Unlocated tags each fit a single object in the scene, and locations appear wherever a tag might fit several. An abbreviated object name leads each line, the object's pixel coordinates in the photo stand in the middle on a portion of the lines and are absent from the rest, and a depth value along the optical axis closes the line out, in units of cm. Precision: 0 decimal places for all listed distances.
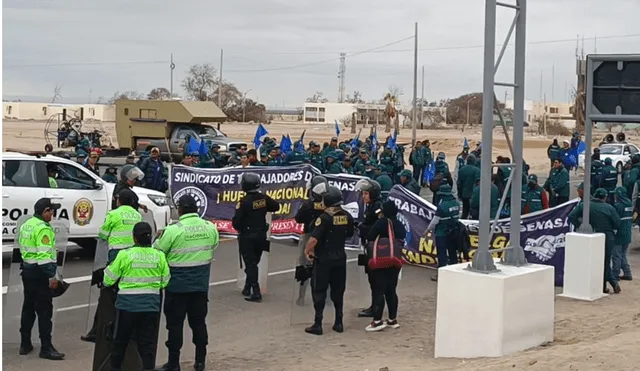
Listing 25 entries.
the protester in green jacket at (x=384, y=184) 1557
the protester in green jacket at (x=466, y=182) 1969
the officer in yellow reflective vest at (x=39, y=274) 855
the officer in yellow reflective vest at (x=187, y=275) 841
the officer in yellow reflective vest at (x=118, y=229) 915
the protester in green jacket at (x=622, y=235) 1370
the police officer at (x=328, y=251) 1002
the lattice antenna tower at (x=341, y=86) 13925
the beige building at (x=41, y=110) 12512
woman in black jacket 1034
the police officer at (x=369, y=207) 1108
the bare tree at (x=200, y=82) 10508
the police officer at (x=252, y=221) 1156
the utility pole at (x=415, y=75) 4349
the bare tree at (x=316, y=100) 15862
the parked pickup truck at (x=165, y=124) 3738
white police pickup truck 1352
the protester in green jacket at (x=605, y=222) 1309
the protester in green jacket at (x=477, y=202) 1568
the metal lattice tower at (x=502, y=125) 920
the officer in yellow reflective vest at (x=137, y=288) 768
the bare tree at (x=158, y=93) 10458
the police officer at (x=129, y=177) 1073
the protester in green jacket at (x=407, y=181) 1567
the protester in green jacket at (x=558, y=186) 2050
